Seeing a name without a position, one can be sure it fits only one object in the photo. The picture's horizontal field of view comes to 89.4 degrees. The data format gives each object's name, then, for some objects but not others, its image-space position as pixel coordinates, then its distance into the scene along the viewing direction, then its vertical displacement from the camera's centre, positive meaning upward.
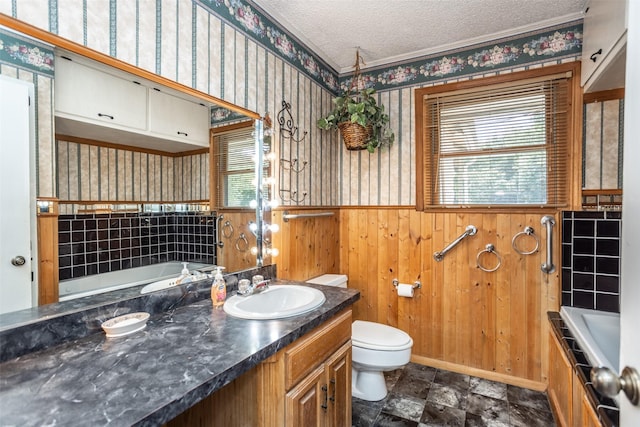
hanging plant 2.44 +0.67
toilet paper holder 2.63 -0.63
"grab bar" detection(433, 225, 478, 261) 2.42 -0.27
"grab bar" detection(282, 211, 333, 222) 2.26 -0.06
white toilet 2.01 -0.93
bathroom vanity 0.77 -0.47
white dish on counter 1.17 -0.43
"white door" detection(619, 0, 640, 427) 0.60 -0.03
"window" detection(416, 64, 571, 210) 2.20 +0.47
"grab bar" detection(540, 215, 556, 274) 2.16 -0.20
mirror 1.15 +0.23
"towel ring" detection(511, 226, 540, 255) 2.25 -0.22
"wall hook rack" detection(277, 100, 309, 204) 2.24 +0.35
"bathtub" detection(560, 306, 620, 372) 1.47 -0.67
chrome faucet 1.68 -0.42
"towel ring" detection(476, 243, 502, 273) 2.37 -0.35
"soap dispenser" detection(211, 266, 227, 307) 1.53 -0.40
